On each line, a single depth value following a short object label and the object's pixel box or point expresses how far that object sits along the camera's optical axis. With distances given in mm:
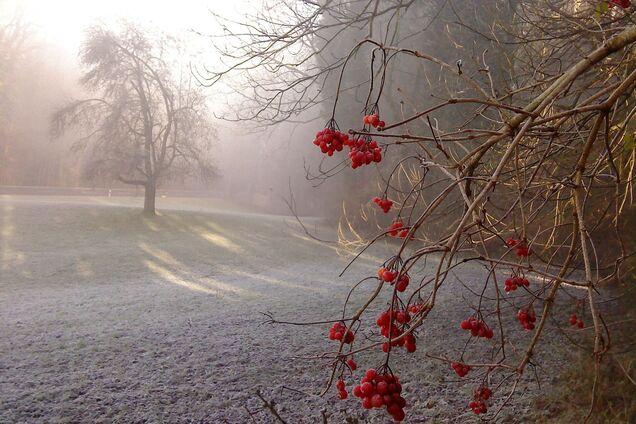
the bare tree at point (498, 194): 1425
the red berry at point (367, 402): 1324
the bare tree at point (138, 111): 15648
